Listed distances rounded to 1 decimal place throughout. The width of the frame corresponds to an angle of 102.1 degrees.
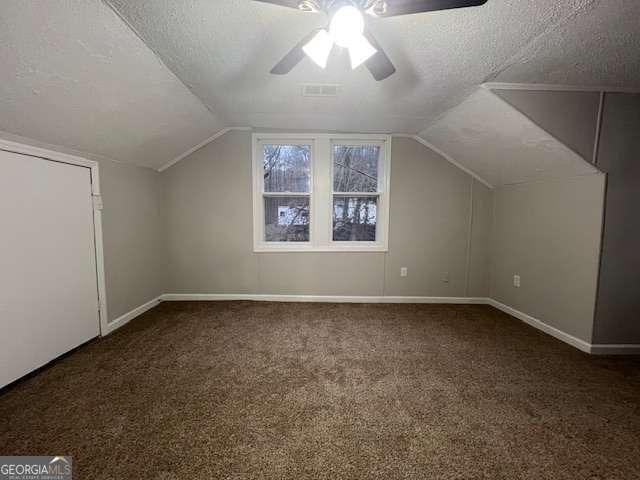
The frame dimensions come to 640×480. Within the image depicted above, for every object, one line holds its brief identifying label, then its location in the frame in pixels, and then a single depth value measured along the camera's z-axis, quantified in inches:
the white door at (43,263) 69.6
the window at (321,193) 135.9
